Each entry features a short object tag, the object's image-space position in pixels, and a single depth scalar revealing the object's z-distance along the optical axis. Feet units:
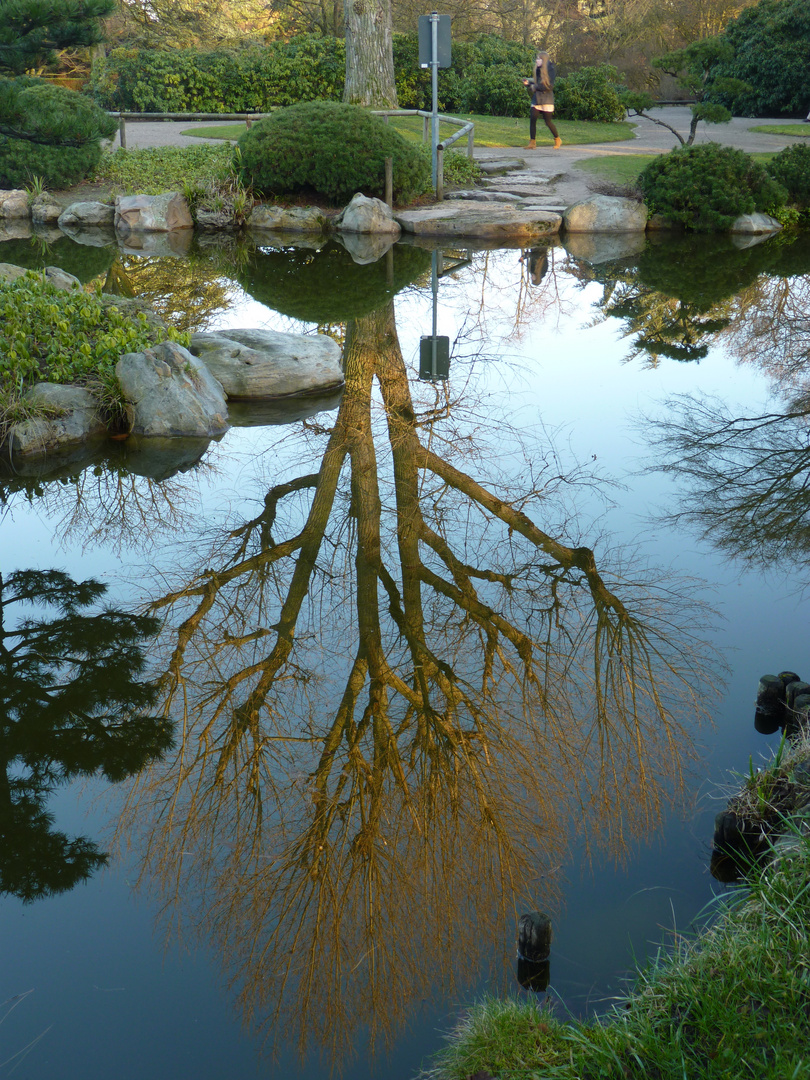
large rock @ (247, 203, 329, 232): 46.06
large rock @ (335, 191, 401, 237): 44.65
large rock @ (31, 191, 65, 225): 49.37
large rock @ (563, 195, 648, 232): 44.68
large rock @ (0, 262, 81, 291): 26.23
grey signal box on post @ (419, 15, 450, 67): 41.98
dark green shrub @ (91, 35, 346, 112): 74.64
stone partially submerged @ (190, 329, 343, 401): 23.45
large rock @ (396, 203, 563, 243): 43.62
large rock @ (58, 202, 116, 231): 48.42
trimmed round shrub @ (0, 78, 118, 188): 51.16
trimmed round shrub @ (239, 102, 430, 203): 46.26
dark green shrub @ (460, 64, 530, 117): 78.23
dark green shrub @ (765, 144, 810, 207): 46.11
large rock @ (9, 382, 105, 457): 19.70
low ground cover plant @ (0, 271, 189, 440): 20.24
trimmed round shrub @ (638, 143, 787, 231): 43.80
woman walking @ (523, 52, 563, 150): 60.03
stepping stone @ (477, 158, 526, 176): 55.01
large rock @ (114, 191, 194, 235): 46.55
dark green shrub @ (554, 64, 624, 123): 79.56
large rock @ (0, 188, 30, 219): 49.75
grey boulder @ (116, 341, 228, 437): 20.74
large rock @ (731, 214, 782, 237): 44.68
